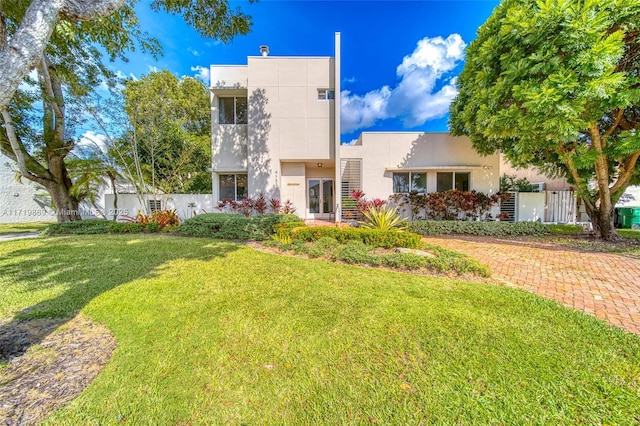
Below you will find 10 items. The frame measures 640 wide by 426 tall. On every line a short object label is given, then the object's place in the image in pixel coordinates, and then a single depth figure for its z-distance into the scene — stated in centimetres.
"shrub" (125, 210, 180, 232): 958
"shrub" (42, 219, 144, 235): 941
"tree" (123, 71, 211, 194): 1030
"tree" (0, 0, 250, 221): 201
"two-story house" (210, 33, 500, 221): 1102
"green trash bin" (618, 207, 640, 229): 1063
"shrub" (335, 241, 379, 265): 535
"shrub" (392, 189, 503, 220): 1020
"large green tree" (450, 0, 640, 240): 545
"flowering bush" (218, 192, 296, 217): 1116
